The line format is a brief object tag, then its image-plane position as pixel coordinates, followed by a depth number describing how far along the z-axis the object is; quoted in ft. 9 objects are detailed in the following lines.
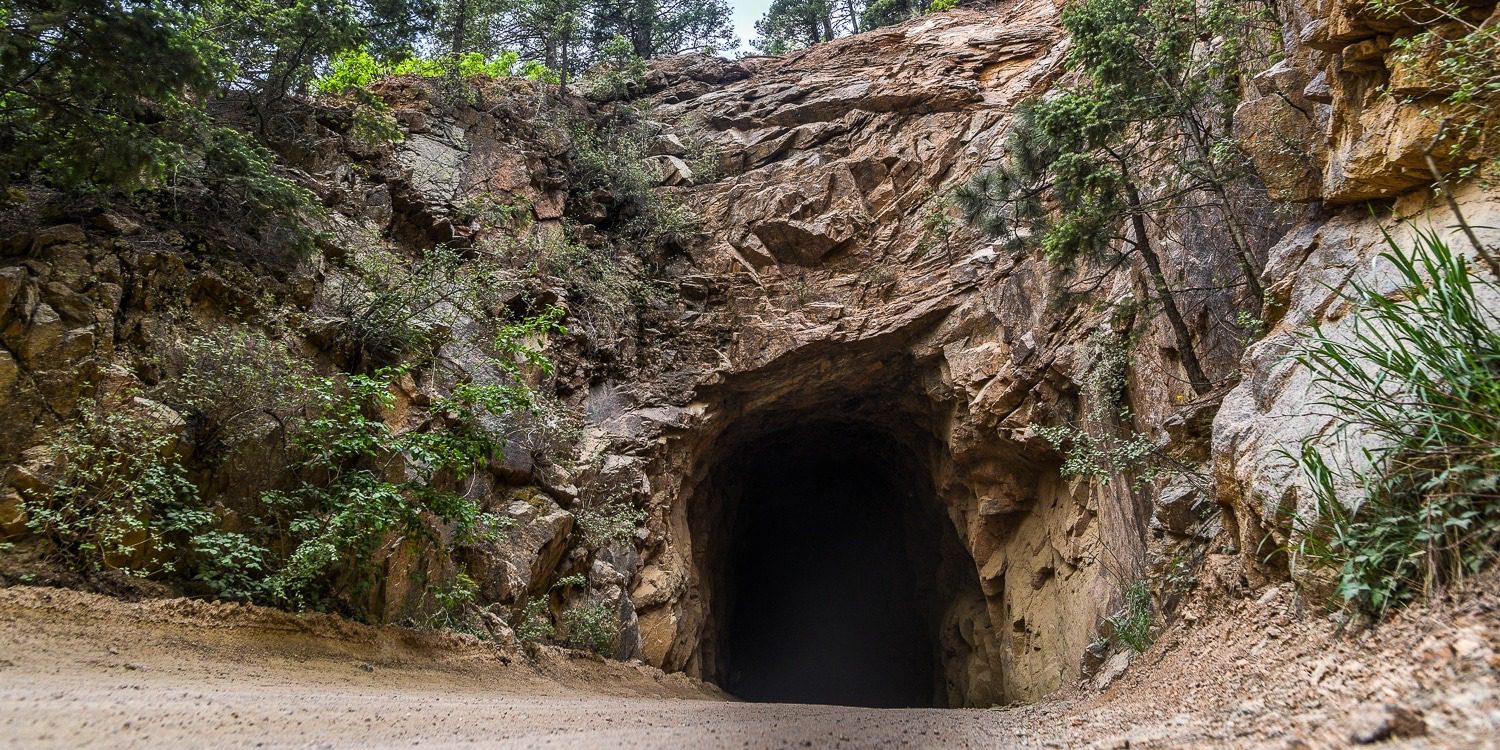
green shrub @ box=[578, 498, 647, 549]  33.19
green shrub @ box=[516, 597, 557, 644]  26.53
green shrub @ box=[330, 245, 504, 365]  26.25
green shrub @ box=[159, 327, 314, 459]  19.58
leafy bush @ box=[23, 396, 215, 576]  16.07
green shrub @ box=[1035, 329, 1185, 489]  24.64
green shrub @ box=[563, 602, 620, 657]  29.66
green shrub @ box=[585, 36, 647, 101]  57.41
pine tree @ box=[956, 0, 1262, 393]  24.44
